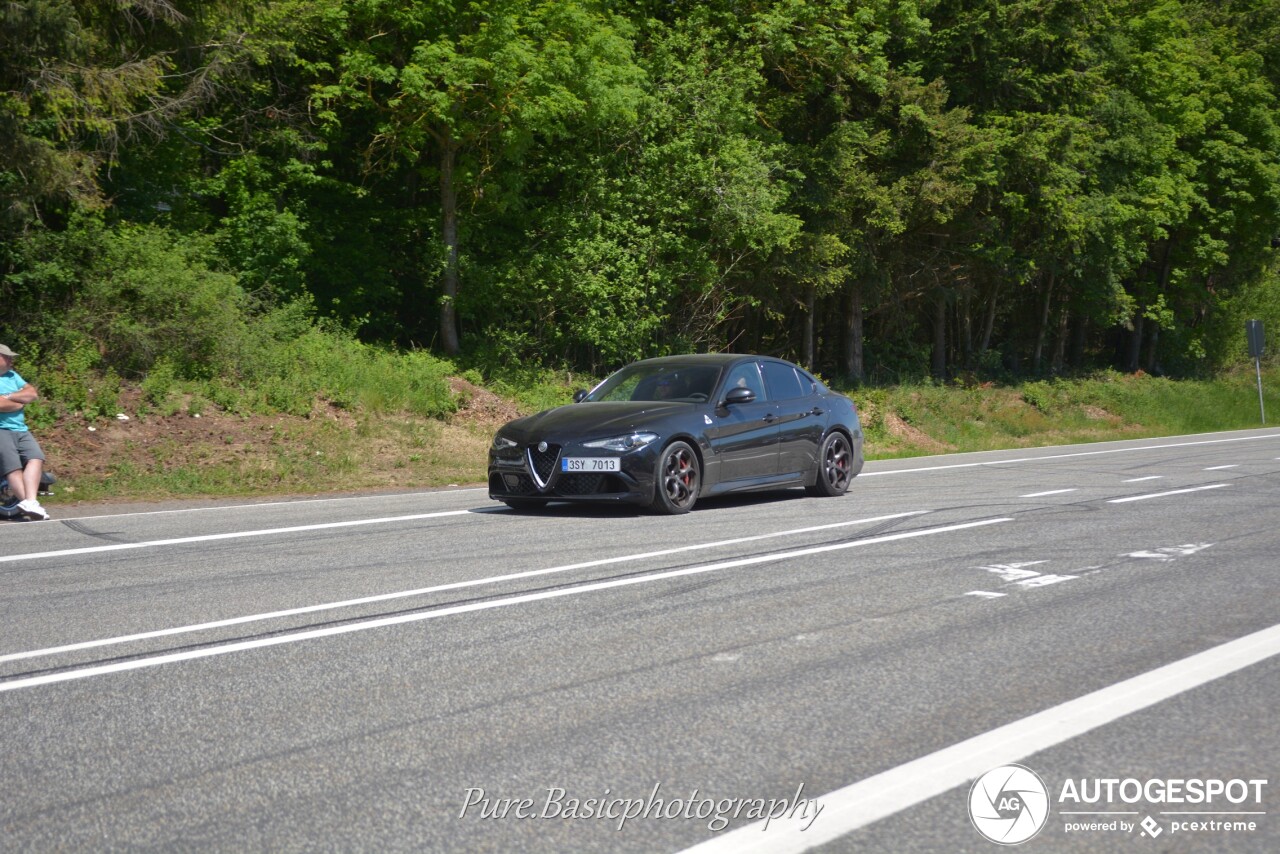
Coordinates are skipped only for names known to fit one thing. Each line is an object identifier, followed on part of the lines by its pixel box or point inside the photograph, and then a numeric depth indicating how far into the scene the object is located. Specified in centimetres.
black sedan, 1086
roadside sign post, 3888
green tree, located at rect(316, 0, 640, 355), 2178
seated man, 1164
